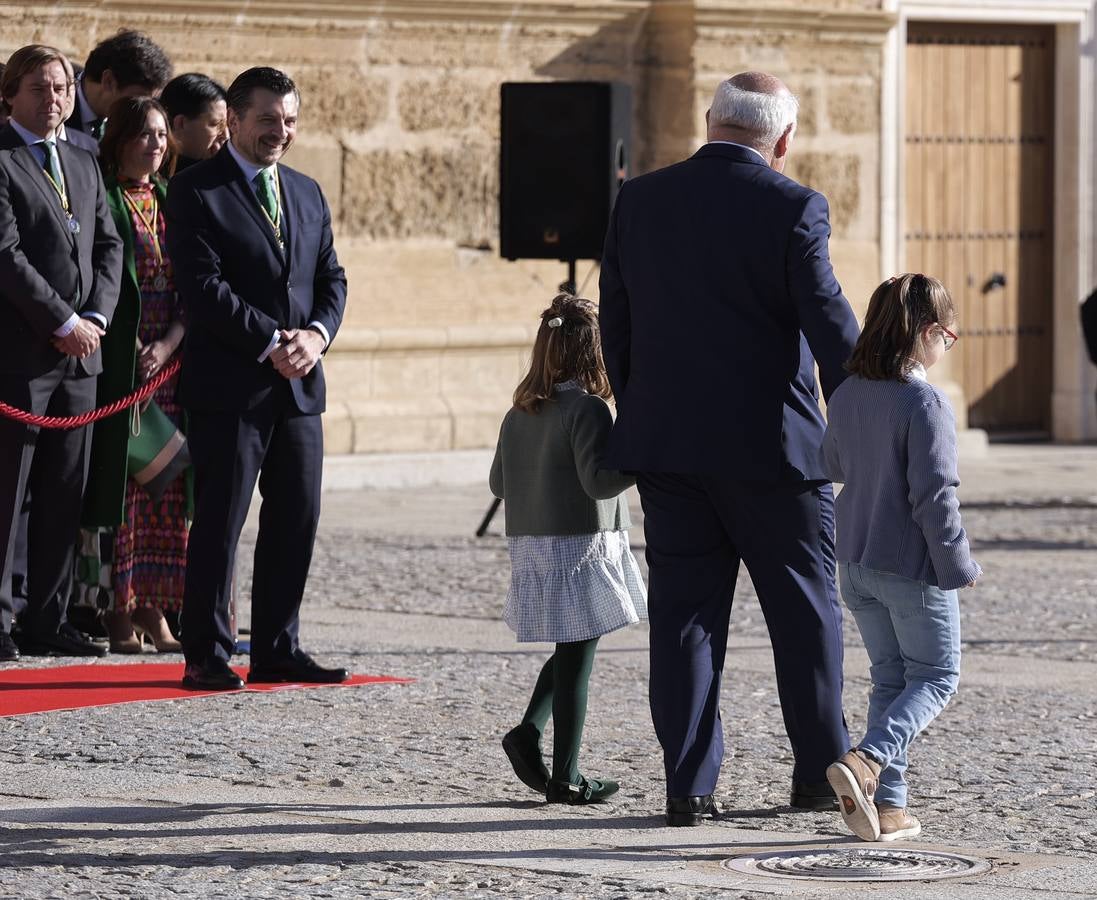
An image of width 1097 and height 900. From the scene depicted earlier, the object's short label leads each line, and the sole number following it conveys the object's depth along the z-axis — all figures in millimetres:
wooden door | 27923
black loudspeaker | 20204
